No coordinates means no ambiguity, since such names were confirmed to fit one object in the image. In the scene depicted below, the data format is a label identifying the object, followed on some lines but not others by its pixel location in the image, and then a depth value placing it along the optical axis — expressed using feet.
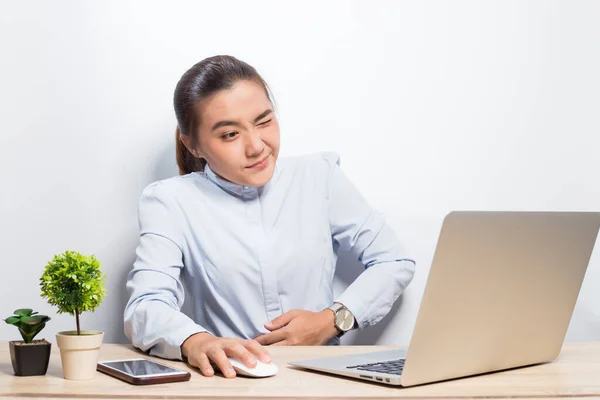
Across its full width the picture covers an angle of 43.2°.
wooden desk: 3.21
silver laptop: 3.19
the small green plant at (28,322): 3.63
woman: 5.99
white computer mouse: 3.55
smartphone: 3.42
